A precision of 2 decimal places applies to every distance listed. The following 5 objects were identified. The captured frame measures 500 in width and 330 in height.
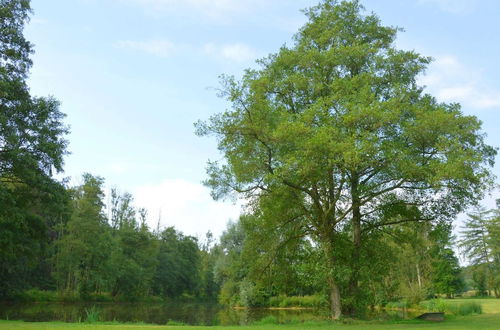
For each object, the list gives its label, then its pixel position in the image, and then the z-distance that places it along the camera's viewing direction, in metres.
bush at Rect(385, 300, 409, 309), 36.44
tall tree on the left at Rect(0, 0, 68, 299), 24.06
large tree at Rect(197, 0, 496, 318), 16.56
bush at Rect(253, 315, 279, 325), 20.98
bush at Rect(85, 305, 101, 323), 19.60
